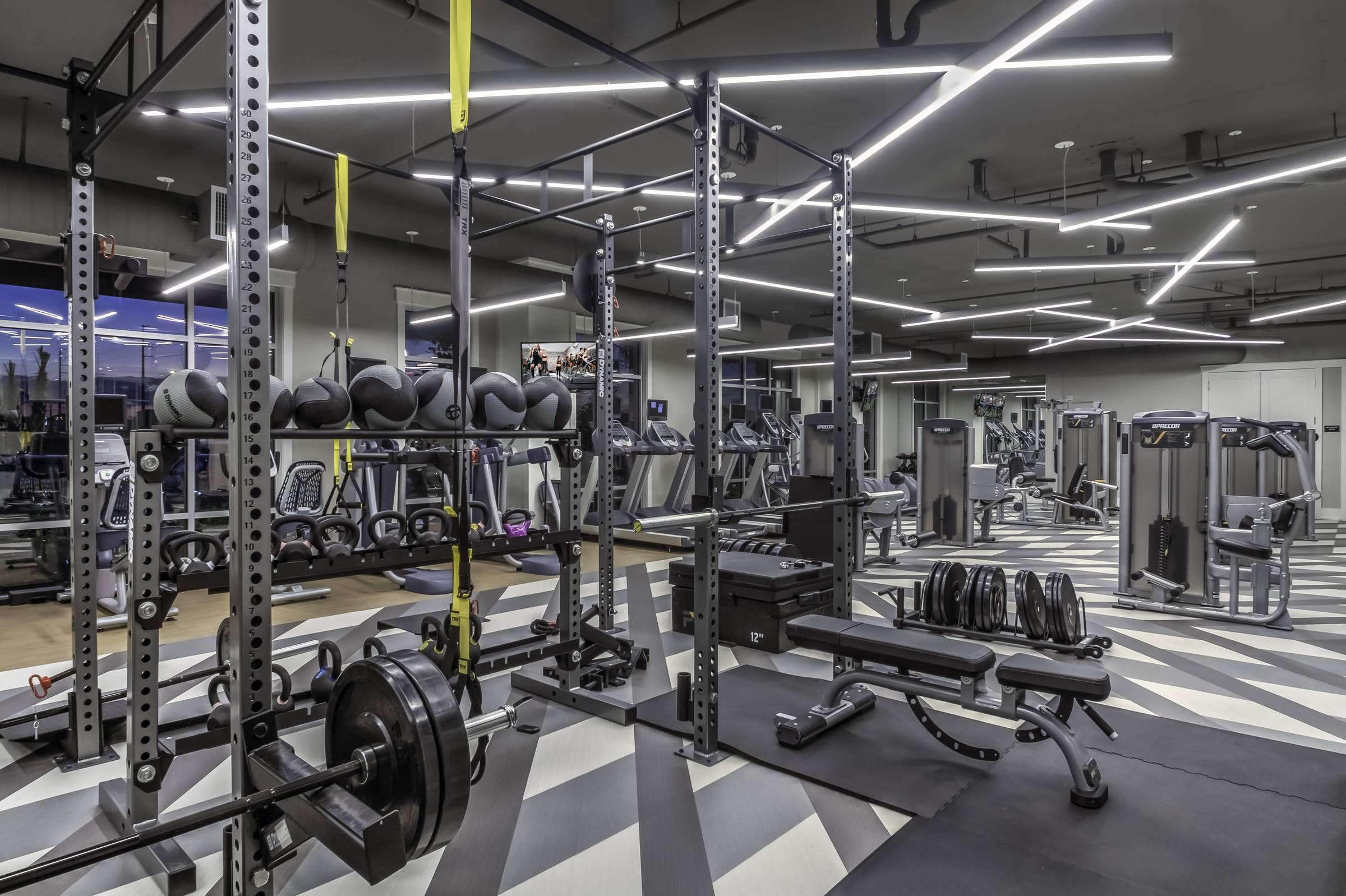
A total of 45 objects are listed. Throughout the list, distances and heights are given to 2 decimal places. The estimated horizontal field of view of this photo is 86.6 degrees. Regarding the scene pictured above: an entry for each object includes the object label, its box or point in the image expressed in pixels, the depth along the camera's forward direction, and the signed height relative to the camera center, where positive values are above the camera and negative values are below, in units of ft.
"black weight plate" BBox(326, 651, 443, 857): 4.30 -1.89
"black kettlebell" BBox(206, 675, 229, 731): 7.86 -3.08
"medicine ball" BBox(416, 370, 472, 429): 8.30 +0.49
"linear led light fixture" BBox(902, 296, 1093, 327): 29.69 +5.65
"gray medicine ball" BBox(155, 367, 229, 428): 7.04 +0.39
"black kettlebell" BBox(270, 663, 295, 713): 8.60 -3.25
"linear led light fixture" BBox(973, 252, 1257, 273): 20.40 +5.22
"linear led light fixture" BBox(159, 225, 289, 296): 15.92 +4.45
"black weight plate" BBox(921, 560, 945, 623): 13.76 -2.93
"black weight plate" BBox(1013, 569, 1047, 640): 13.07 -3.06
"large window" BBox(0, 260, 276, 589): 19.72 +1.87
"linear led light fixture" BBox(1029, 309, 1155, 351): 32.42 +5.49
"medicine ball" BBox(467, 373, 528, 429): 8.74 +0.49
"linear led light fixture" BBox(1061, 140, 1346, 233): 13.29 +5.27
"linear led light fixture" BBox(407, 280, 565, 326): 24.14 +5.02
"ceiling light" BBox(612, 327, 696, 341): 30.33 +4.64
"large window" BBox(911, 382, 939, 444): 66.18 +3.65
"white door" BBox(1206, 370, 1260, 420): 45.52 +3.05
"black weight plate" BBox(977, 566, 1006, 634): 13.44 -2.98
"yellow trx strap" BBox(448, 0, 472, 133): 5.91 +3.21
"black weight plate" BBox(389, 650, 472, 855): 4.35 -1.94
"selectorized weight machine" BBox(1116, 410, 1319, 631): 15.96 -1.96
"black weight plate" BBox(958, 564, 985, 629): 13.55 -3.03
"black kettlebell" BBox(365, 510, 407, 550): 8.72 -1.23
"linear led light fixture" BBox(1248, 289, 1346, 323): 28.04 +5.47
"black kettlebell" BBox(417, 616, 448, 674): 6.98 -2.14
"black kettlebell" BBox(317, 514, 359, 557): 7.74 -1.17
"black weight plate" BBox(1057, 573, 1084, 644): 13.19 -3.19
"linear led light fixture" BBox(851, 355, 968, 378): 44.91 +4.65
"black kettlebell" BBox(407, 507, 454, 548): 8.97 -1.13
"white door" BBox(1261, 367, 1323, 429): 42.55 +2.73
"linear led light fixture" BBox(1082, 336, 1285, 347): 41.60 +6.10
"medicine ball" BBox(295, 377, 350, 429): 7.36 +0.38
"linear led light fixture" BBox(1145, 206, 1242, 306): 18.10 +5.39
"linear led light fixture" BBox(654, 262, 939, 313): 23.36 +5.87
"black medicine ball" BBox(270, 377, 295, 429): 7.13 +0.37
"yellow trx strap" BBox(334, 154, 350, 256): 8.82 +3.08
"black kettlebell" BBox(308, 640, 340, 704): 9.16 -3.10
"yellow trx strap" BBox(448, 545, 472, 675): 6.08 -1.59
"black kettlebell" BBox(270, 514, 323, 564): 7.68 -1.16
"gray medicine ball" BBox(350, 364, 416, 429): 7.68 +0.47
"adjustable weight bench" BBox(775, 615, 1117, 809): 7.70 -2.79
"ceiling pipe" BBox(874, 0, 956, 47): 12.03 +7.23
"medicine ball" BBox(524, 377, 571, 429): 9.62 +0.50
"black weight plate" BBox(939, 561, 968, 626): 13.75 -2.88
